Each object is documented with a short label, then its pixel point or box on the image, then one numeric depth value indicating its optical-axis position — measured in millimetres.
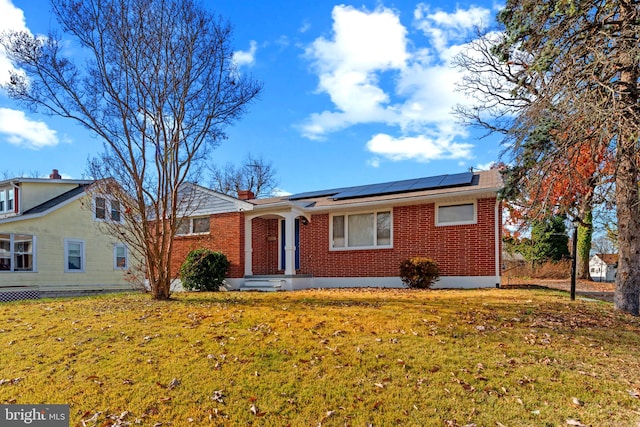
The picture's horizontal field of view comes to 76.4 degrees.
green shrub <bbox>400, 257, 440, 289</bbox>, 12367
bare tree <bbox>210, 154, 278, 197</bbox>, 38906
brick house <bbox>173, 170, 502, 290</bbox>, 12516
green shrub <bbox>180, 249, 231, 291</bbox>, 13766
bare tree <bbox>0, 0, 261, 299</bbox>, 9578
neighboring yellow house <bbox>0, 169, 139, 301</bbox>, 17938
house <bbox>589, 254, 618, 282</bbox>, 29317
